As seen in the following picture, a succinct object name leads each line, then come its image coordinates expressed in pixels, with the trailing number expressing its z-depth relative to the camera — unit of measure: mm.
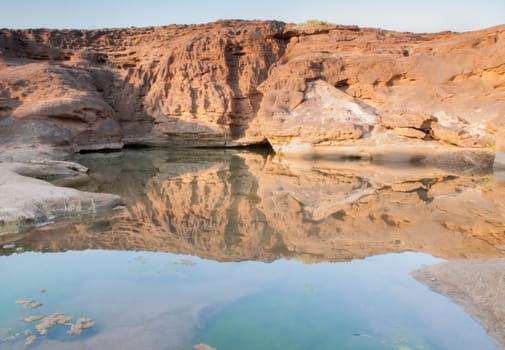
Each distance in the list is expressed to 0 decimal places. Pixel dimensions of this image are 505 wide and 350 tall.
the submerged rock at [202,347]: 2758
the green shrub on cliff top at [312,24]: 19625
